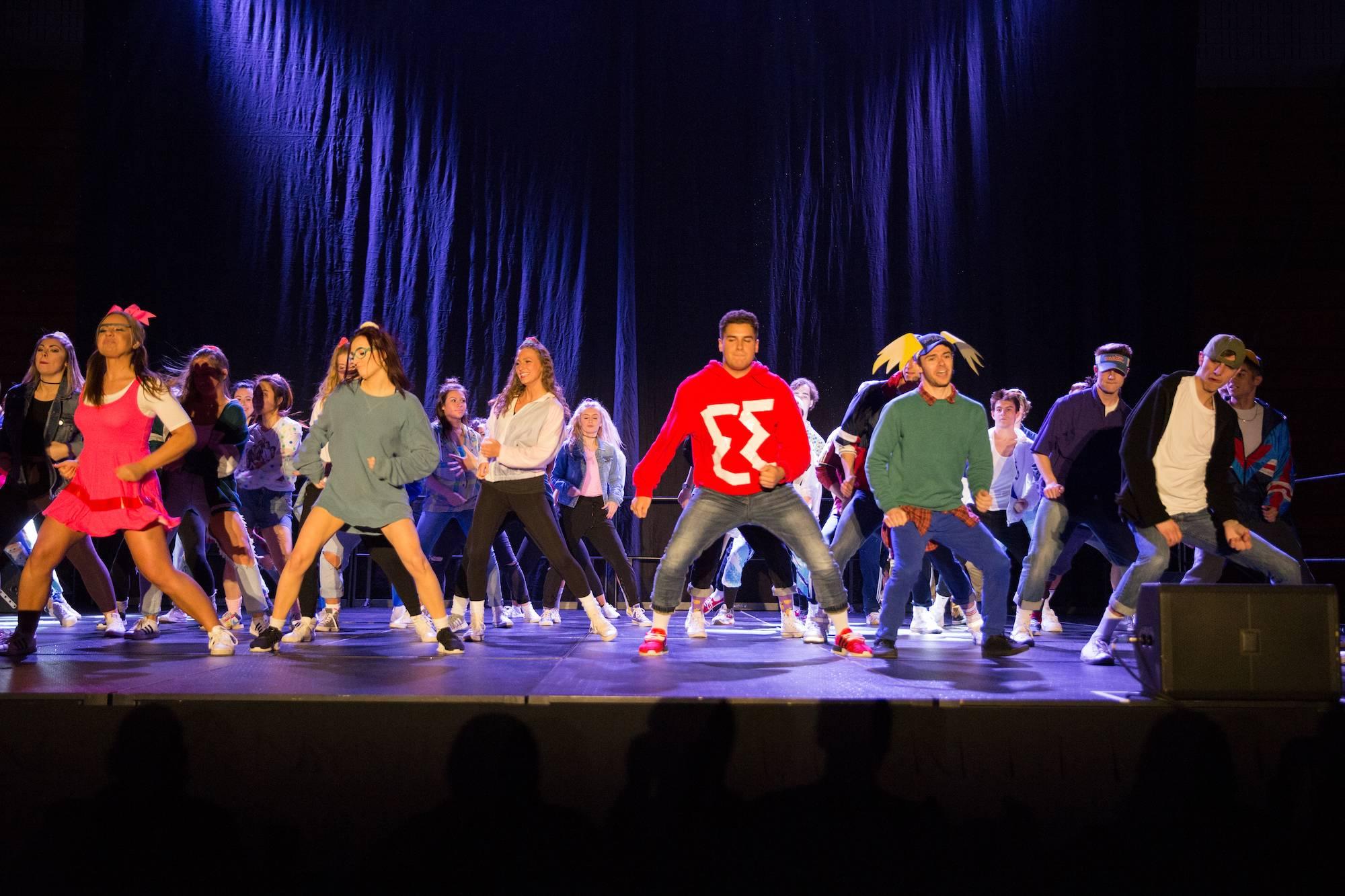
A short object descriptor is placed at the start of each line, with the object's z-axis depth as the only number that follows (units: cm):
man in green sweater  474
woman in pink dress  452
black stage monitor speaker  333
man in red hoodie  497
